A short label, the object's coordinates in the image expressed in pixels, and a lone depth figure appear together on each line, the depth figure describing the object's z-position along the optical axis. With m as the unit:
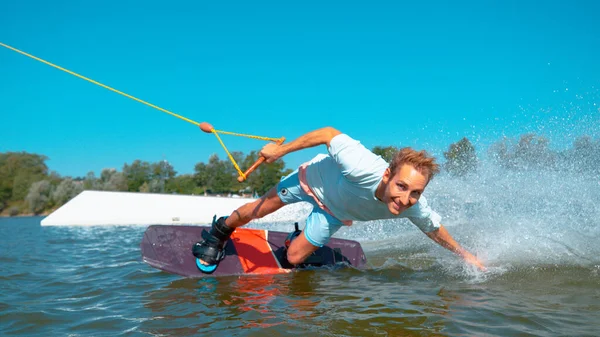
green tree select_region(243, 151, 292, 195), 59.62
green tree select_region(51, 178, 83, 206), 62.04
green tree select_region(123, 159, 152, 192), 78.38
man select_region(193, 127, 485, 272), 3.41
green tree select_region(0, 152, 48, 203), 70.69
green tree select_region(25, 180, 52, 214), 62.09
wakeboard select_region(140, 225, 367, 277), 5.38
